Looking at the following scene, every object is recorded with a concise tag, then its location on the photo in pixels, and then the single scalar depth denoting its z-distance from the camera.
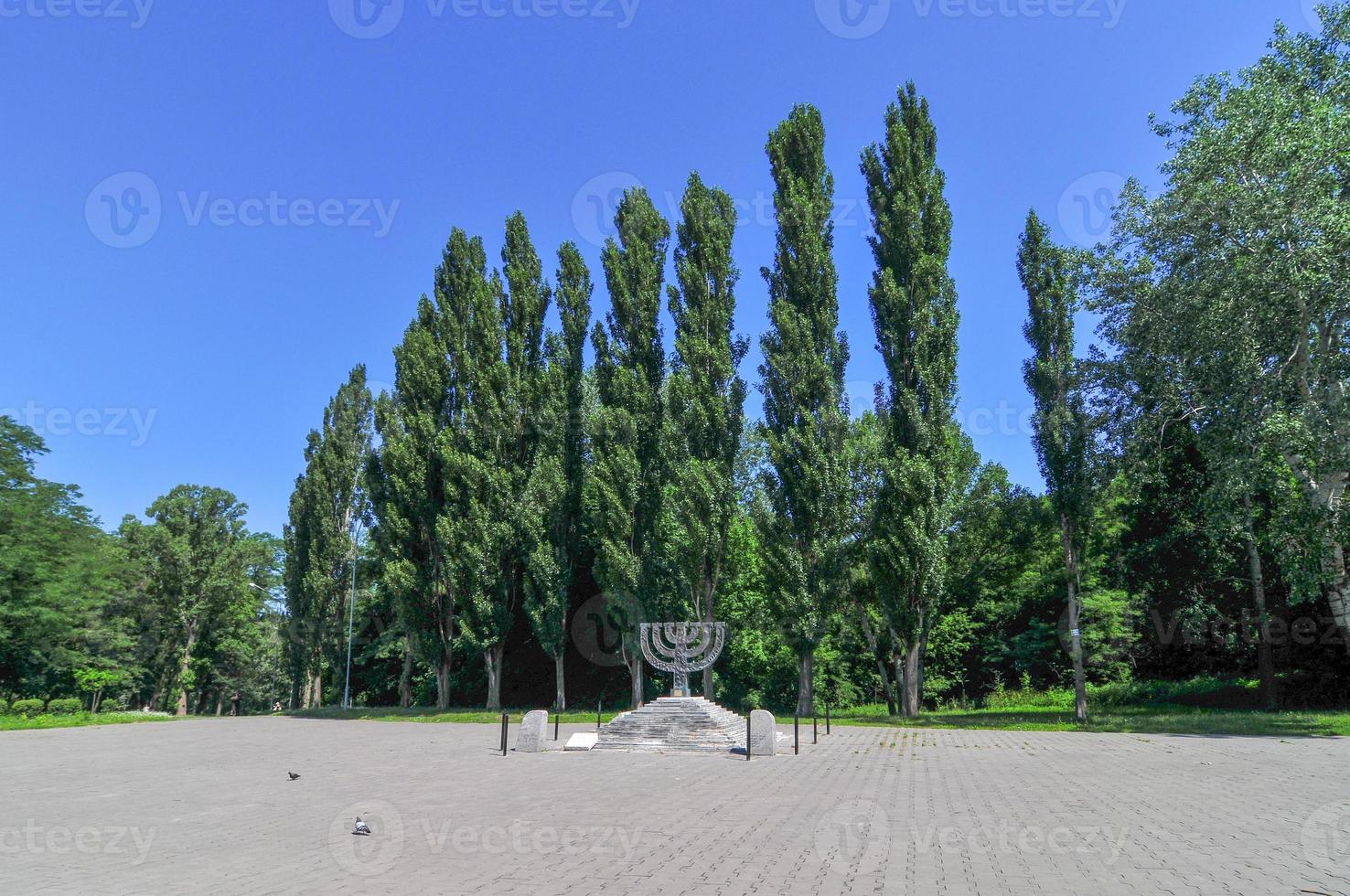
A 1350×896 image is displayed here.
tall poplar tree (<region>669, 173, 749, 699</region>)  27.83
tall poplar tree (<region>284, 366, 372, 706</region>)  40.75
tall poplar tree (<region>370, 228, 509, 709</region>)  31.70
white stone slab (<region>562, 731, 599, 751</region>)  18.09
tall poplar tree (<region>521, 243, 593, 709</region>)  30.86
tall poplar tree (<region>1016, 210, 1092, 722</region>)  27.12
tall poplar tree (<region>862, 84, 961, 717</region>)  25.23
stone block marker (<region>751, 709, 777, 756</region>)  15.99
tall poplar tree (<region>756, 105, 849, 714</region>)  25.78
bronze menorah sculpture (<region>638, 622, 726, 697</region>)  20.40
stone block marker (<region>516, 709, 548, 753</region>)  17.69
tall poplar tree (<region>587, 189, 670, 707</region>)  29.39
